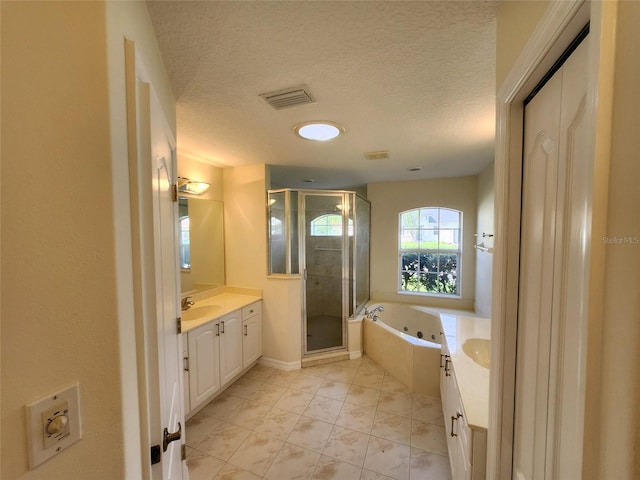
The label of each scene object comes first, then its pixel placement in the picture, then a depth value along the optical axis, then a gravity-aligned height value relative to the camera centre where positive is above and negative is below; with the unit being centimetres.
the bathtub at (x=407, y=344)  252 -136
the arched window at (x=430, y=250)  401 -33
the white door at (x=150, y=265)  66 -10
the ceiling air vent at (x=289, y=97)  145 +80
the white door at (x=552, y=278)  62 -14
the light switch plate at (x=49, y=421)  47 -37
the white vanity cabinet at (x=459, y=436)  112 -107
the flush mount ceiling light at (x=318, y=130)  190 +79
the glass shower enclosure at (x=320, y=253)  307 -28
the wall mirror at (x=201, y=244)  270 -15
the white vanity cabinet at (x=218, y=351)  211 -117
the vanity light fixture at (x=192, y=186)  253 +47
